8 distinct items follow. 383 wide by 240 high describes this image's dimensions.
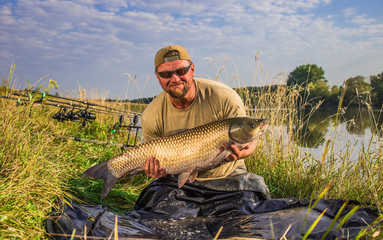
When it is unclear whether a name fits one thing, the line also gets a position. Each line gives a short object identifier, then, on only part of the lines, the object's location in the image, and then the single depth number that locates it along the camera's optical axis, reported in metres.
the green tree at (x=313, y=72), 73.55
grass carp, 2.54
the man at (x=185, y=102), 3.09
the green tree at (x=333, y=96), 50.79
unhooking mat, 2.34
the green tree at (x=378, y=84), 44.03
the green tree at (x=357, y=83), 39.92
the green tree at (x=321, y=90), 49.44
